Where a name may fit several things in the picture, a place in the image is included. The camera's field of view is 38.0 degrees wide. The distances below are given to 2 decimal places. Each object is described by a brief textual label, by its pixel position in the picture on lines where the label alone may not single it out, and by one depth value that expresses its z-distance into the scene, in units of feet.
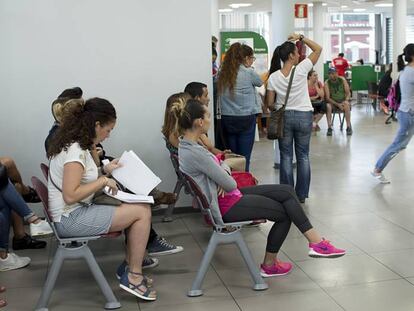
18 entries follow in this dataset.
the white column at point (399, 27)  50.08
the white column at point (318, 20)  59.21
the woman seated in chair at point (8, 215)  13.14
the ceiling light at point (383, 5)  67.23
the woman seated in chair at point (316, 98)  34.96
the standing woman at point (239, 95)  18.01
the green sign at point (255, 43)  37.06
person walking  19.89
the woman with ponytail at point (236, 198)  11.41
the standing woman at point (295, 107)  17.85
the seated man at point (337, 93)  38.17
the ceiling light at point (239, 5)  58.66
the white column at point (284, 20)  26.14
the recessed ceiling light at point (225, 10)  67.79
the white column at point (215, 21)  36.06
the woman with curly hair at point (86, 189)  10.66
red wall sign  29.17
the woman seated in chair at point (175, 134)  15.06
